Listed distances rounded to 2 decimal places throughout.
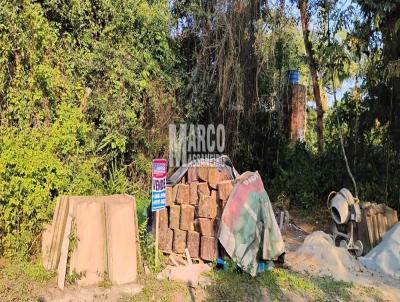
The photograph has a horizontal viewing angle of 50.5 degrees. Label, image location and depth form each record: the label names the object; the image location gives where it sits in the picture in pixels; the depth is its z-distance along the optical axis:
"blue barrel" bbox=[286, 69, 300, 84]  10.45
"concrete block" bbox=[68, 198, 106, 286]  4.47
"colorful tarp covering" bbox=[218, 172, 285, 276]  4.91
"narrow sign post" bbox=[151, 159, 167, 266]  4.86
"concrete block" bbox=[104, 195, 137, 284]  4.53
